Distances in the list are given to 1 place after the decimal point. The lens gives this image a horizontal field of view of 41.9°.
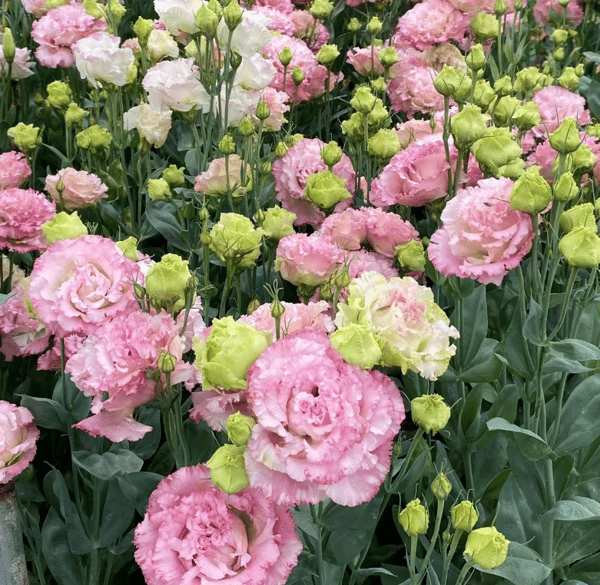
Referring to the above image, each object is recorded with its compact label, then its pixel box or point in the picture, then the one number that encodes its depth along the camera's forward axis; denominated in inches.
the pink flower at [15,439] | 30.9
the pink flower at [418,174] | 36.7
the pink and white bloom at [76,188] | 44.3
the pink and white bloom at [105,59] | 46.3
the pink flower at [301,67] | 53.2
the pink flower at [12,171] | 45.4
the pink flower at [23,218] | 39.5
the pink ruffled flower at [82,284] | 27.3
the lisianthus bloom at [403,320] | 25.3
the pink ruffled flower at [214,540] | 22.5
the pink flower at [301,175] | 43.6
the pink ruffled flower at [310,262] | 33.4
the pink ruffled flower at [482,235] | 29.2
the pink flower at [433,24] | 58.2
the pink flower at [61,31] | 58.7
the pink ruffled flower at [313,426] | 20.6
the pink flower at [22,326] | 35.6
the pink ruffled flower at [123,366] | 24.5
